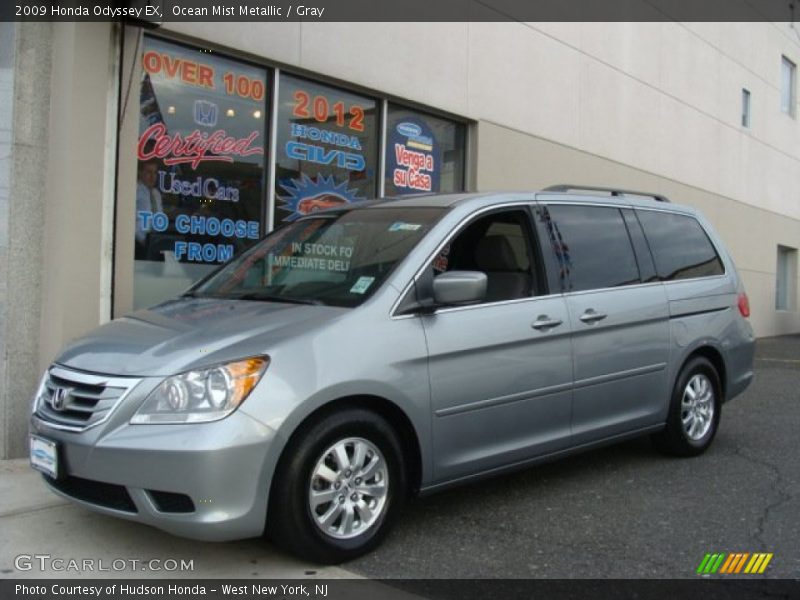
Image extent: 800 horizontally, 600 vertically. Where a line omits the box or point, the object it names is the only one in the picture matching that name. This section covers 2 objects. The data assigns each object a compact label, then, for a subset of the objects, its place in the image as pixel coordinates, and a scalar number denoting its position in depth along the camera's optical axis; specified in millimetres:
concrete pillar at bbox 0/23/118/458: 5898
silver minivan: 3400
